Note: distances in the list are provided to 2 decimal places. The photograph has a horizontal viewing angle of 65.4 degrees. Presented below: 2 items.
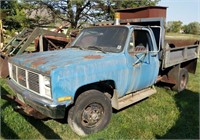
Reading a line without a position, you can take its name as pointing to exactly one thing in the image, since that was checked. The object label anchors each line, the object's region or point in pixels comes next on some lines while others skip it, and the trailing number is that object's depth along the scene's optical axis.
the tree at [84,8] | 13.43
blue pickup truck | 2.45
